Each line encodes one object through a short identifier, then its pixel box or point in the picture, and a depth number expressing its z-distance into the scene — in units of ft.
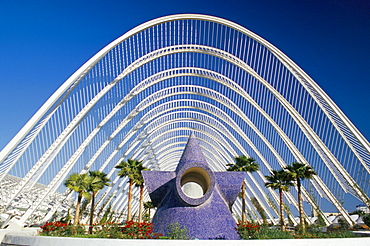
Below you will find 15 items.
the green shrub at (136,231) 48.62
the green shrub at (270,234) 48.25
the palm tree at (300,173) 95.40
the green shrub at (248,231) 53.01
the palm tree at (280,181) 105.70
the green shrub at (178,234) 47.14
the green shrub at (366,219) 82.21
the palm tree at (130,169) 103.30
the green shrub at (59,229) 53.01
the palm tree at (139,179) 104.73
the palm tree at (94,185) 90.63
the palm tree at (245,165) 123.03
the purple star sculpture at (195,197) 62.23
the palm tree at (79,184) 83.56
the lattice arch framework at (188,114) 82.64
